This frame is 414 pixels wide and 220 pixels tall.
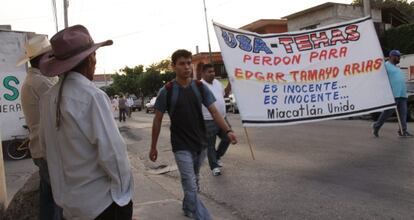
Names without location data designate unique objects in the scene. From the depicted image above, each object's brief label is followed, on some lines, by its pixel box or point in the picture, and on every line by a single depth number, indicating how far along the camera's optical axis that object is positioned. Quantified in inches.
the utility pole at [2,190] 214.9
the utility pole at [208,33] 1568.7
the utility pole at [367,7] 891.4
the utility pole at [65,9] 916.0
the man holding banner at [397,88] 412.8
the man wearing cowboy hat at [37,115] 159.8
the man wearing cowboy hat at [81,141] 102.3
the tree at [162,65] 3170.0
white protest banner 332.5
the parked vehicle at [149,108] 1733.0
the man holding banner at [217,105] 295.0
